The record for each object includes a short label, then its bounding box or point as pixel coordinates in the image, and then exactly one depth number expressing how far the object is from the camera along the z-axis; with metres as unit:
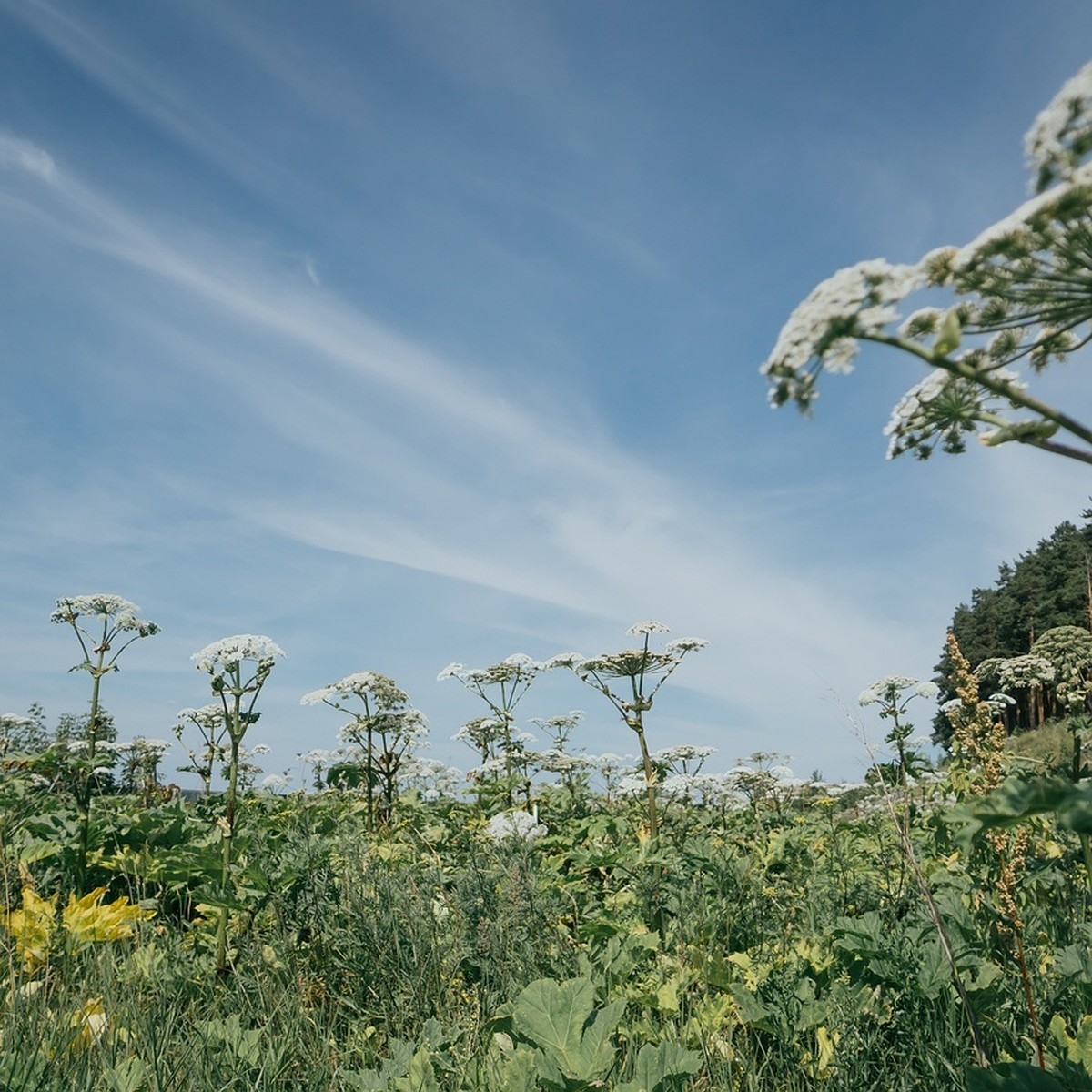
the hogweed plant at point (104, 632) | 5.85
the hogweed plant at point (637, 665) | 7.65
